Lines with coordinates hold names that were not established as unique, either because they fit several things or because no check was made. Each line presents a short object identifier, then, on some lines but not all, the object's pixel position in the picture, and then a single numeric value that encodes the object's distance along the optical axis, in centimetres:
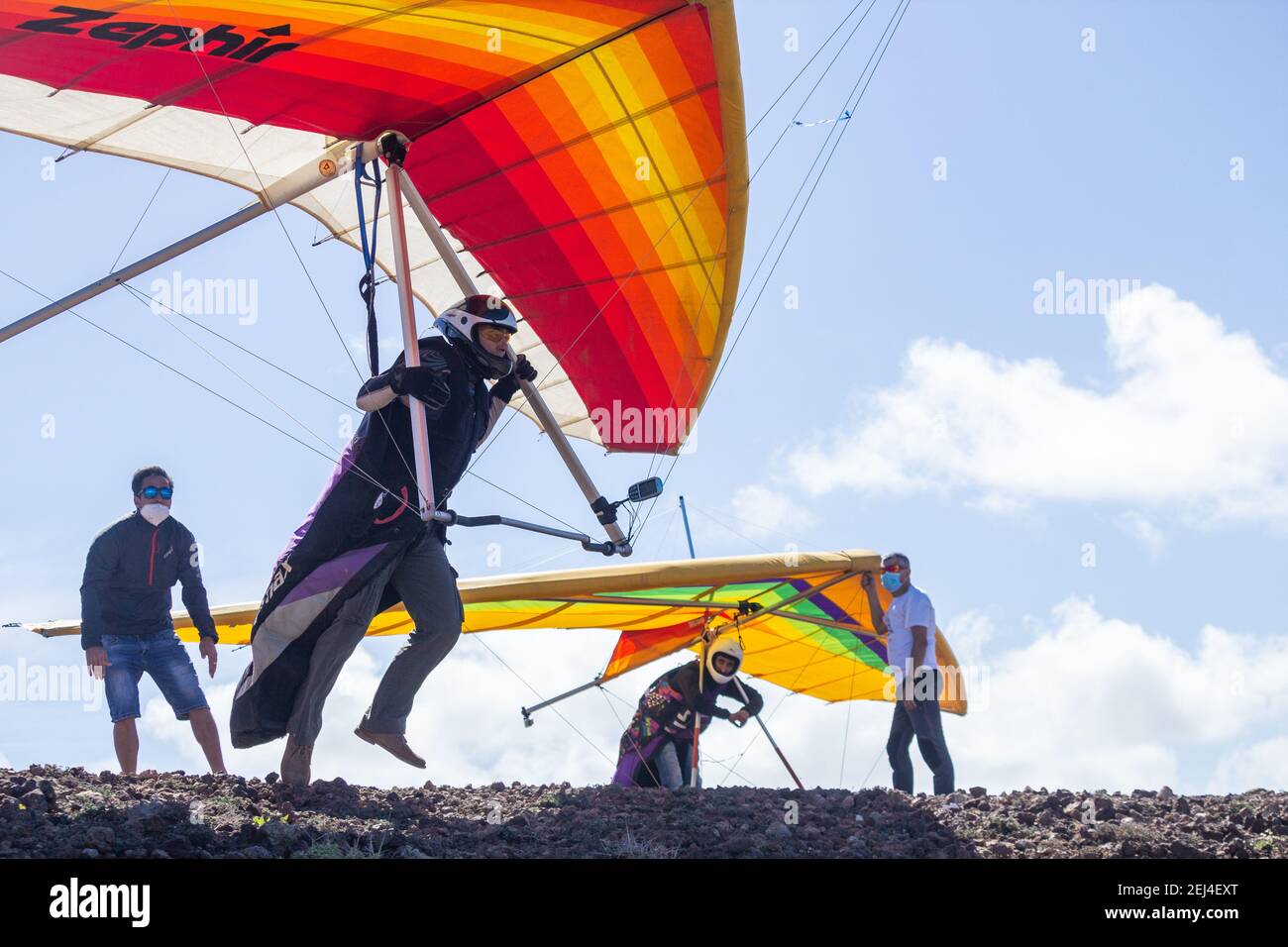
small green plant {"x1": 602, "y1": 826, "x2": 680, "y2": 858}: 385
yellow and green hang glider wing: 798
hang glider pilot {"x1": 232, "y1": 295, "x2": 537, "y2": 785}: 563
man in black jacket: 647
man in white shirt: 739
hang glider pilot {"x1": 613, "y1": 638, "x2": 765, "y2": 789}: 779
